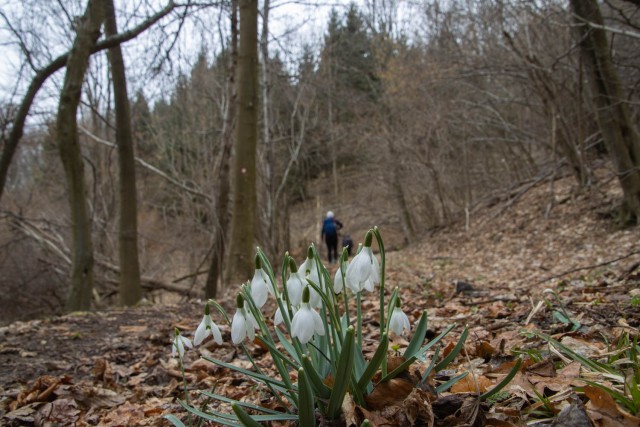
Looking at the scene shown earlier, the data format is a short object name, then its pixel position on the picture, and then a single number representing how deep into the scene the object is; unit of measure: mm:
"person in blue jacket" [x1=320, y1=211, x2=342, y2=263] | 13797
